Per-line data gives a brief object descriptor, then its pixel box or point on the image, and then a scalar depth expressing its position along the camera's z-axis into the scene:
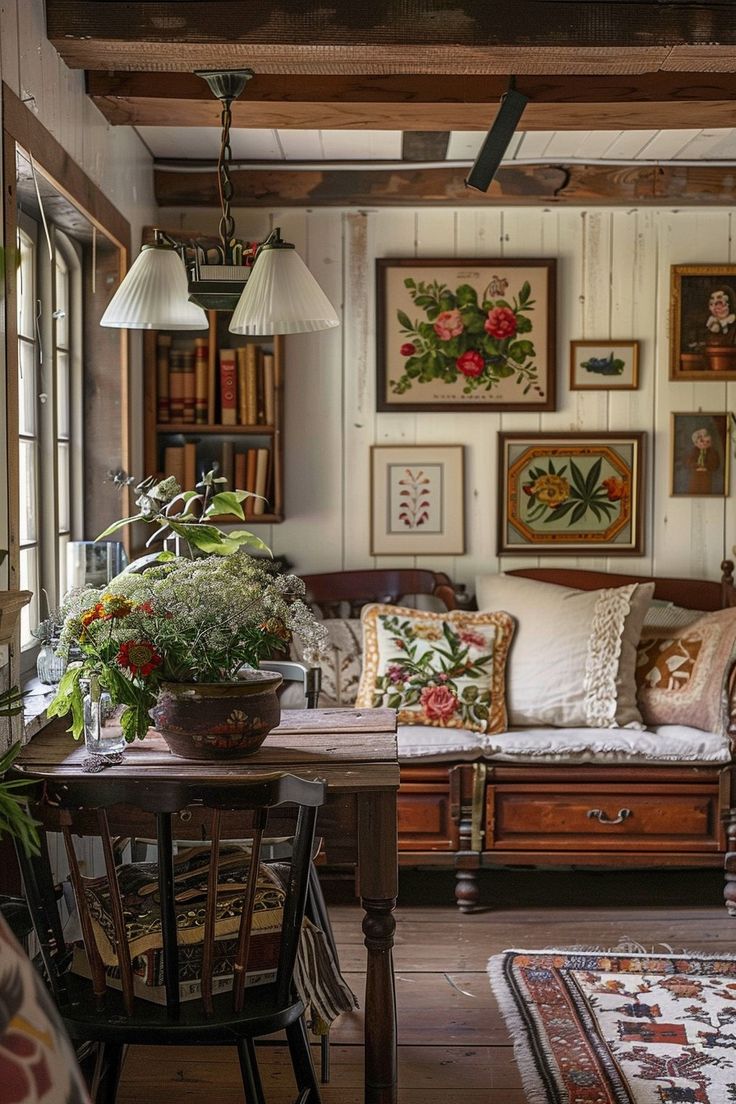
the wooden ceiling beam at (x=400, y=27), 2.79
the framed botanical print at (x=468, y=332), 4.61
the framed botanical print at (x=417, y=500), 4.68
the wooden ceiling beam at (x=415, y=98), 3.26
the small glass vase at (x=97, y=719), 2.45
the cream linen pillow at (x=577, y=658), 4.08
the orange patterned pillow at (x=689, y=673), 3.98
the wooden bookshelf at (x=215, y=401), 4.40
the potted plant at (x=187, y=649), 2.41
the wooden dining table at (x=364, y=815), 2.33
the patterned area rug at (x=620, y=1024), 2.66
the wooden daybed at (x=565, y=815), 3.89
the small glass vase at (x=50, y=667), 2.91
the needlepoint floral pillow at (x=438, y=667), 4.08
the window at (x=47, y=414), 3.32
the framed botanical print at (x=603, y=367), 4.64
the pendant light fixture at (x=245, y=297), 2.78
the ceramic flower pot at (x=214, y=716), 2.46
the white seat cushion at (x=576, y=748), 3.87
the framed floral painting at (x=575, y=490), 4.66
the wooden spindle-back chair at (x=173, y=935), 1.99
